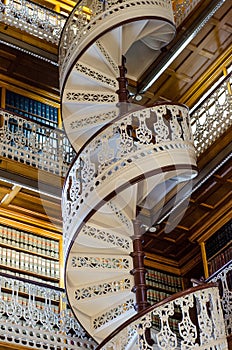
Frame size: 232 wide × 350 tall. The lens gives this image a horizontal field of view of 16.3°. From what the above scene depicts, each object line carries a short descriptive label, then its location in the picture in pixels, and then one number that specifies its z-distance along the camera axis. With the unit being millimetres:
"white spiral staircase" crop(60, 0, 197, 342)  7617
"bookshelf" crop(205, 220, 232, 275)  9211
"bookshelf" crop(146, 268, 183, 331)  9377
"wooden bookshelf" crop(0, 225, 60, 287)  8688
